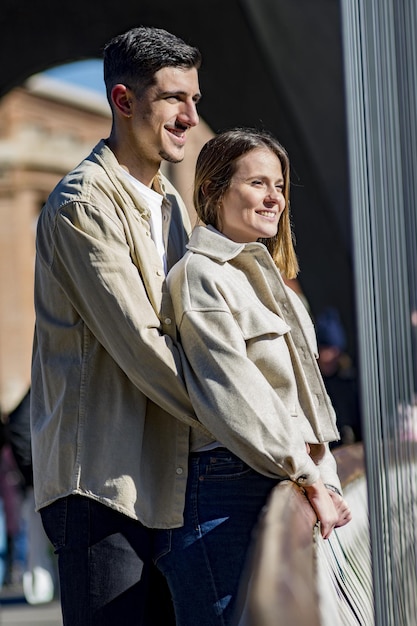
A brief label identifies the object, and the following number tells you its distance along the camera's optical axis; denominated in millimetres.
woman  4504
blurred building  38300
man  4617
